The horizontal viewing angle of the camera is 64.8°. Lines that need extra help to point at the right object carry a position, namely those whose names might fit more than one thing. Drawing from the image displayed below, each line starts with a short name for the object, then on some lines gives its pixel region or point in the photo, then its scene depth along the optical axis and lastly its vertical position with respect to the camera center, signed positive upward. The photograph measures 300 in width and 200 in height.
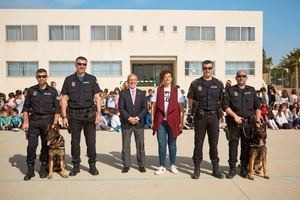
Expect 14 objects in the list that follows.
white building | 19.34 +4.24
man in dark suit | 4.60 -0.50
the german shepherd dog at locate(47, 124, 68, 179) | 4.21 -1.00
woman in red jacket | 4.42 -0.45
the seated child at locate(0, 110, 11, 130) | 9.22 -1.05
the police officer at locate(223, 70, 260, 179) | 4.21 -0.35
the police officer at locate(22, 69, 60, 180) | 4.25 -0.36
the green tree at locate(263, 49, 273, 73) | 47.50 +5.83
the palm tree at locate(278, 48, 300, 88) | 35.22 +4.64
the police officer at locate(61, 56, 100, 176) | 4.31 -0.30
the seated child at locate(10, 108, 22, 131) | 9.14 -1.08
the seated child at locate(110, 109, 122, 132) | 9.10 -1.14
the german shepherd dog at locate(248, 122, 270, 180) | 4.15 -1.00
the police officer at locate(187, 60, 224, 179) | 4.16 -0.32
